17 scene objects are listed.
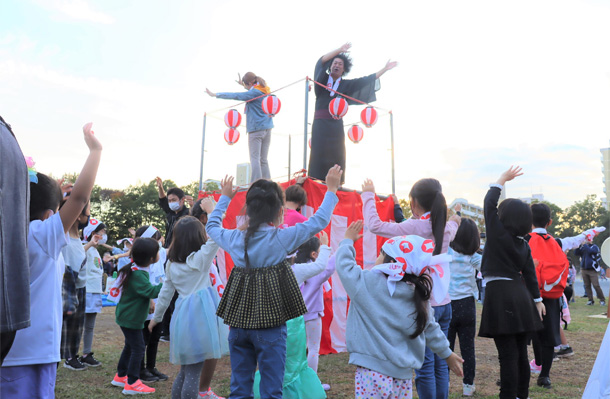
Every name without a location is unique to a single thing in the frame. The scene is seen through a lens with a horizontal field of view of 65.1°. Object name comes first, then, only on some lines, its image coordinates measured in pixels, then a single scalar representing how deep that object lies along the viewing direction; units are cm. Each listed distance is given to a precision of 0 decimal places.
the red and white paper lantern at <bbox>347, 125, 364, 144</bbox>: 720
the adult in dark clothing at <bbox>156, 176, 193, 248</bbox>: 661
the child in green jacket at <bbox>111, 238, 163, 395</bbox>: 468
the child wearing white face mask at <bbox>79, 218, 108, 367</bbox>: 595
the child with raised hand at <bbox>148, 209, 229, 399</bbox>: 374
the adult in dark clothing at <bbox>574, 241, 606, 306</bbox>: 1373
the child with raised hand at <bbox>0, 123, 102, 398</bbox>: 199
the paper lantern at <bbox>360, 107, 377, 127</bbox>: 728
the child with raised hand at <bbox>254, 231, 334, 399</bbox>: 383
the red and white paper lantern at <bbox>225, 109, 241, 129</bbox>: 741
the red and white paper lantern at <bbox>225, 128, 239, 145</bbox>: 753
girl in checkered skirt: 282
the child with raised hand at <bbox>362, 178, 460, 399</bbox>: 362
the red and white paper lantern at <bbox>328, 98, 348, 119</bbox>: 664
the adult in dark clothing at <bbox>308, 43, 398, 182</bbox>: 674
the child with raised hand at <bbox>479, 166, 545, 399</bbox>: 367
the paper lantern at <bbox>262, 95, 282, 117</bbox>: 684
